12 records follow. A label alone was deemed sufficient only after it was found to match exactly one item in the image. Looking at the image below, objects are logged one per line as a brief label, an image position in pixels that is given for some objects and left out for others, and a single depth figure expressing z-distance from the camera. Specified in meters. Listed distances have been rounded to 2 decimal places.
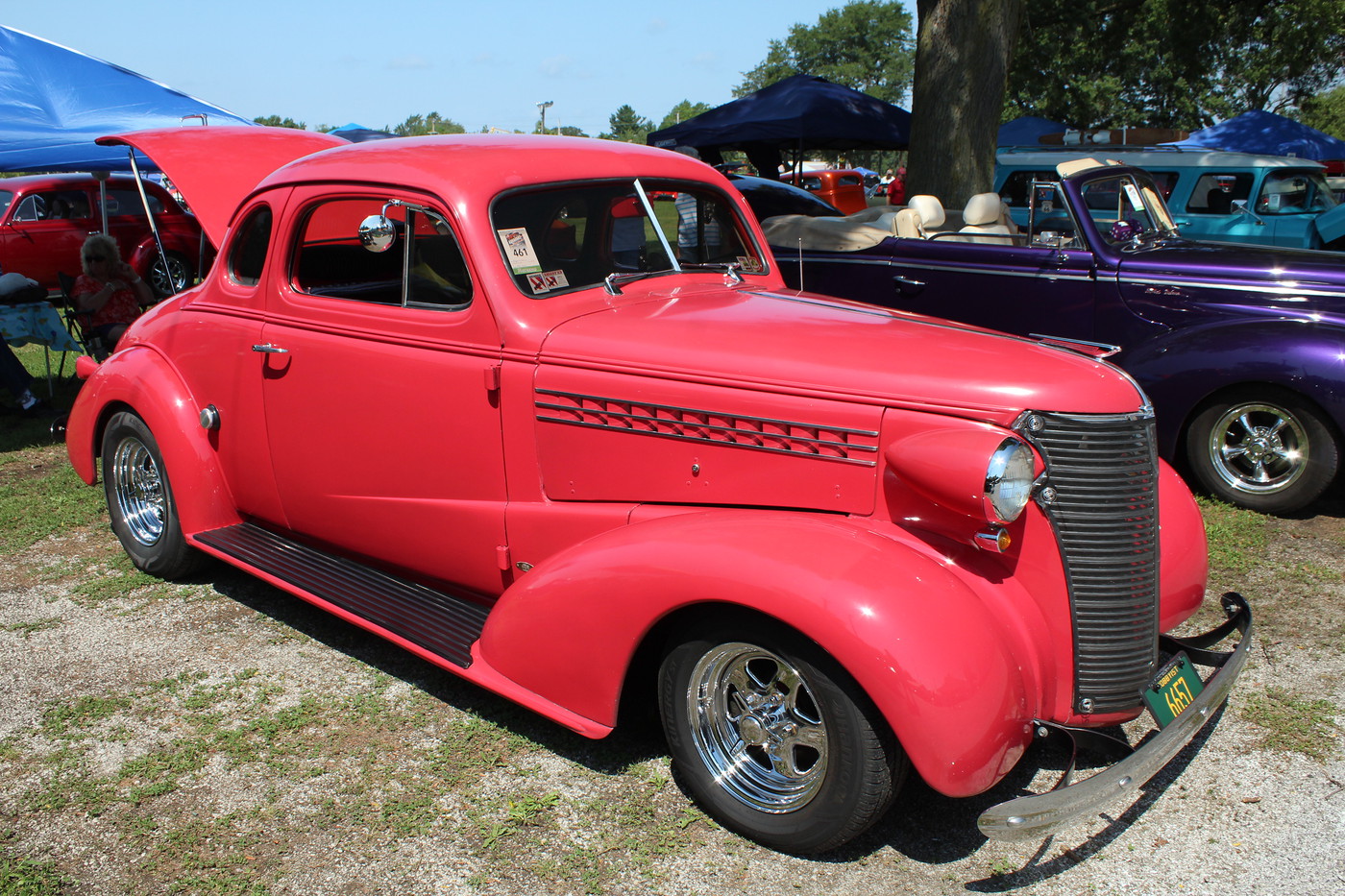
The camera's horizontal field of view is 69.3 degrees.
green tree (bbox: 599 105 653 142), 99.43
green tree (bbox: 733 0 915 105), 72.69
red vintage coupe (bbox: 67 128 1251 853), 2.39
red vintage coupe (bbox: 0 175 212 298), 12.51
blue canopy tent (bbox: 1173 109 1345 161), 18.58
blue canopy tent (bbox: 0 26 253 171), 8.91
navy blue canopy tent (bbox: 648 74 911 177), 14.28
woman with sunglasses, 7.70
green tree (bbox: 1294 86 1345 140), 40.12
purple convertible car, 4.99
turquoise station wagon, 12.35
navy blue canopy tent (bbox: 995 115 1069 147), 21.55
